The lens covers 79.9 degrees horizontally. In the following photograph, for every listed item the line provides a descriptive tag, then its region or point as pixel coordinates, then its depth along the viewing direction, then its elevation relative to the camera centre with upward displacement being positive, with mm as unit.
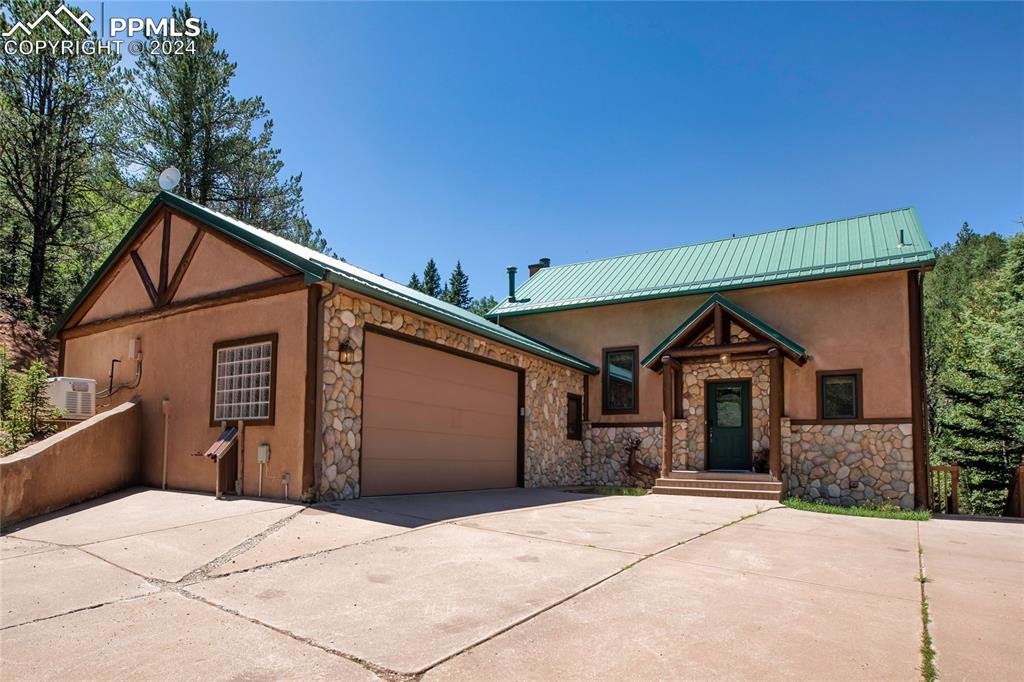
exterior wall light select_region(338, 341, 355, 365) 8289 +504
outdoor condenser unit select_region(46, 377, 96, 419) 10492 -120
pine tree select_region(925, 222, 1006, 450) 30750 +5547
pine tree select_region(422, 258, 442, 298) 53656 +9898
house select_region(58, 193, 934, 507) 8461 +503
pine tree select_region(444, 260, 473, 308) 53969 +9191
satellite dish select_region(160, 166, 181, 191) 10453 +3620
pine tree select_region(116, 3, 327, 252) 20969 +9191
